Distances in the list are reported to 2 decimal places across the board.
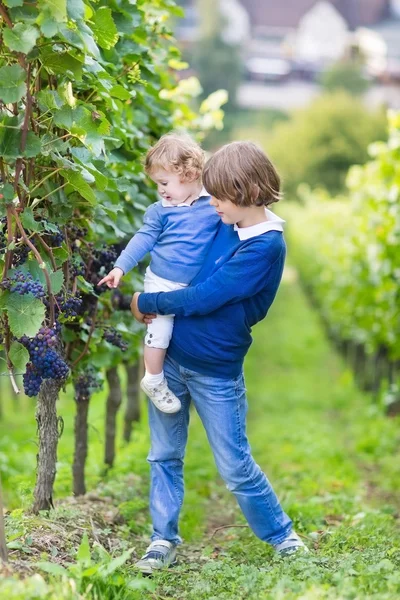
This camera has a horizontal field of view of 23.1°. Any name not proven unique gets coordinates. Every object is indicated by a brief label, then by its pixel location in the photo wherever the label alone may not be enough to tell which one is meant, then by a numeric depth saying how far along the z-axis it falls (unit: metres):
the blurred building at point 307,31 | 84.56
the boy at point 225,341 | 4.40
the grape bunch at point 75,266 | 4.55
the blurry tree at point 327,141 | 50.09
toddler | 4.49
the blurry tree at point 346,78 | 72.31
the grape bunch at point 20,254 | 4.15
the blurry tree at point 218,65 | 70.94
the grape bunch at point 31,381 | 4.06
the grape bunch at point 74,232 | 4.66
